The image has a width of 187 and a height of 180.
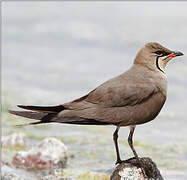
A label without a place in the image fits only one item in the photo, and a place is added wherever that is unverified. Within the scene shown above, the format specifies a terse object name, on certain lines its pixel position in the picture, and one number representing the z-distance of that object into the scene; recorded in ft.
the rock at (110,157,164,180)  46.52
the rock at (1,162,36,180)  56.54
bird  43.60
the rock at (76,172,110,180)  54.70
